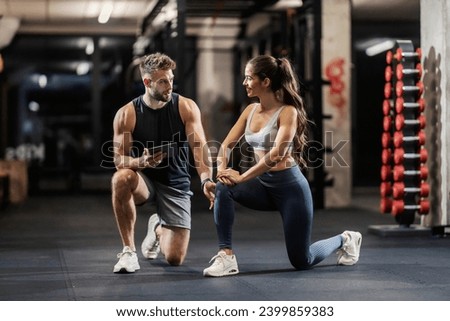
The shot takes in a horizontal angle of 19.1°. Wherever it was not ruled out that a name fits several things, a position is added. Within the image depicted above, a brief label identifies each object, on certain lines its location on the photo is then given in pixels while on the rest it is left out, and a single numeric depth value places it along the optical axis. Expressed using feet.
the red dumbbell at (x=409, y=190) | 40.88
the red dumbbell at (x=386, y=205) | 42.61
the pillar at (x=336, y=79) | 60.35
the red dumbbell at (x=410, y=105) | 40.47
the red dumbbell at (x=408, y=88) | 40.43
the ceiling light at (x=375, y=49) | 86.81
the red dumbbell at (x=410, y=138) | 40.61
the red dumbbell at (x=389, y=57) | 41.81
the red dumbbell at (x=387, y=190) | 42.73
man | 27.99
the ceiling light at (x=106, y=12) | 81.55
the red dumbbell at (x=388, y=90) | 42.20
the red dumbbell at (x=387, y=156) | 42.48
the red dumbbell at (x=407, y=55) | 40.63
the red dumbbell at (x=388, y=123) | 42.48
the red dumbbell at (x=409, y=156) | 40.59
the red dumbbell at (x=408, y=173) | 40.82
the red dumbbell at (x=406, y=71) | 40.53
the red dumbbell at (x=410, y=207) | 41.02
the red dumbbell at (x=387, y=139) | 42.53
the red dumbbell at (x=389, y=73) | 41.97
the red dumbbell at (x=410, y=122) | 40.51
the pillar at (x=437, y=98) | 39.85
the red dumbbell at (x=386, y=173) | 42.70
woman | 26.78
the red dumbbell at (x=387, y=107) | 42.40
